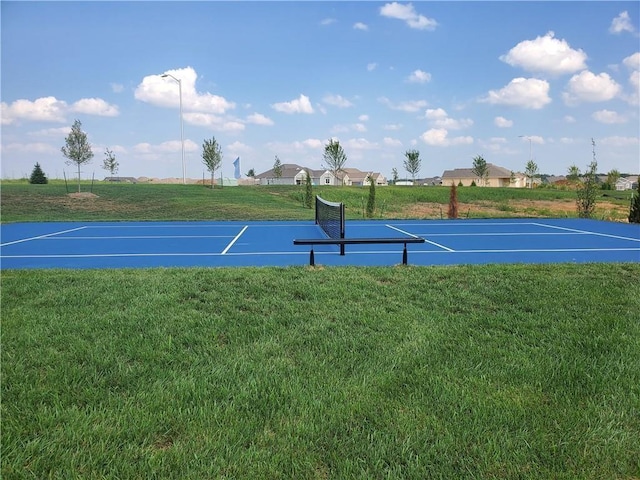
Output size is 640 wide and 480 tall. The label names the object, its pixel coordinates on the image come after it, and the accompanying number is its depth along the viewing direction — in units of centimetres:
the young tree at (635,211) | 1519
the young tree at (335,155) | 5275
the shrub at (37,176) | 4288
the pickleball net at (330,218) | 837
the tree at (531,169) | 6169
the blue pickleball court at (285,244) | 782
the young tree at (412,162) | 6494
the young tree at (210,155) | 4125
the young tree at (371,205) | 1822
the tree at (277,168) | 6621
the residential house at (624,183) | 9425
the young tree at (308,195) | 2293
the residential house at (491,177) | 8118
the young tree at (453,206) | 1788
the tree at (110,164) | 3741
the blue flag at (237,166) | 5609
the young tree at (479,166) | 6681
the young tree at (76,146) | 2766
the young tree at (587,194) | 1719
